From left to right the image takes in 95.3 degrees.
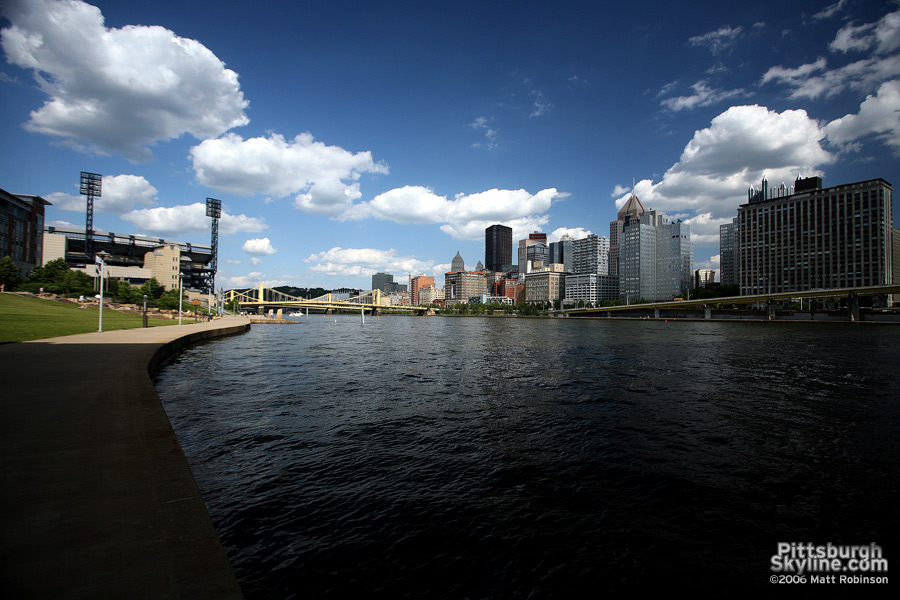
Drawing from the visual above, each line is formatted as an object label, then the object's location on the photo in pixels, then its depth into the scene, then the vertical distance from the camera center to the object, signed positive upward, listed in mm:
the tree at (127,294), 66938 +2032
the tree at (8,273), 55812 +4446
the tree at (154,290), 76231 +3411
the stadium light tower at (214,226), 130750 +26808
